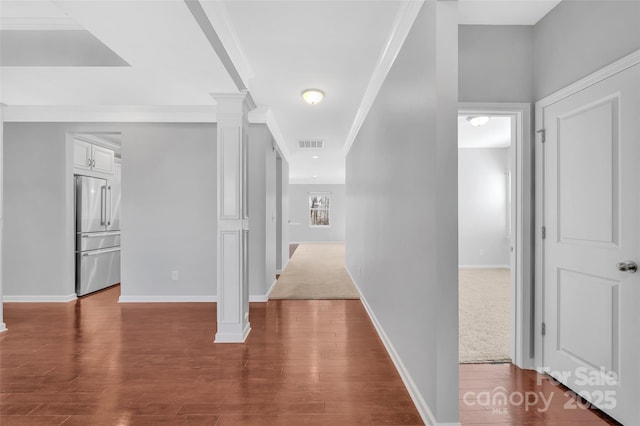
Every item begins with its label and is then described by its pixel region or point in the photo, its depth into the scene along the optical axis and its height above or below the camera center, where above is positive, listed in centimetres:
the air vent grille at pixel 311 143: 594 +141
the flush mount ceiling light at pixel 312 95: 346 +137
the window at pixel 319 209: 1288 +16
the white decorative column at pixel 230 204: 293 +8
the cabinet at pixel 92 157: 441 +86
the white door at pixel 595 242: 164 -18
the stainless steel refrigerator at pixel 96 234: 437 -33
